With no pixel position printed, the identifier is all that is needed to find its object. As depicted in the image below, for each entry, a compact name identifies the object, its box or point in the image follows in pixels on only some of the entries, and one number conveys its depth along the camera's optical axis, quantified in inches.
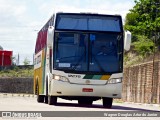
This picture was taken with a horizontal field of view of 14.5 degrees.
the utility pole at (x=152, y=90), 1629.2
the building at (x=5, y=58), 4635.8
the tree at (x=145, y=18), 2677.2
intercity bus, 918.4
